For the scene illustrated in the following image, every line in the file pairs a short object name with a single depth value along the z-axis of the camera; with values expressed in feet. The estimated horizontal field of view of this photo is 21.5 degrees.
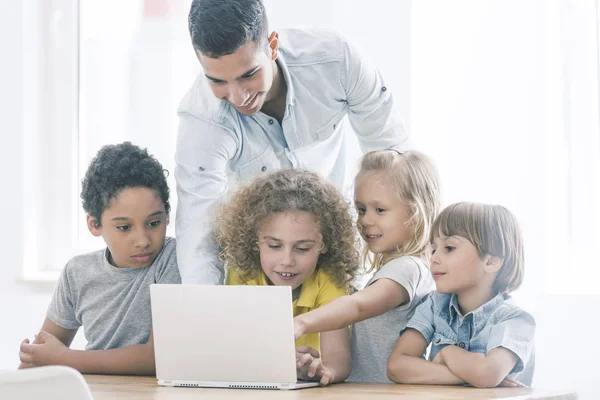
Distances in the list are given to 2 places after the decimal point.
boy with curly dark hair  11.75
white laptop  9.86
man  11.19
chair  8.19
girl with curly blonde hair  11.08
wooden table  9.59
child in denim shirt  10.38
